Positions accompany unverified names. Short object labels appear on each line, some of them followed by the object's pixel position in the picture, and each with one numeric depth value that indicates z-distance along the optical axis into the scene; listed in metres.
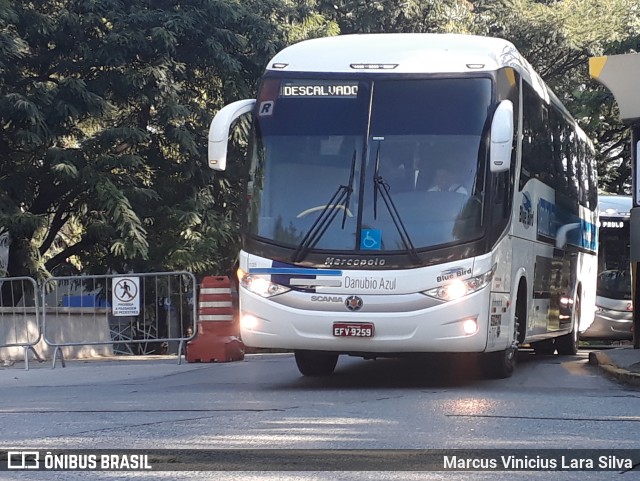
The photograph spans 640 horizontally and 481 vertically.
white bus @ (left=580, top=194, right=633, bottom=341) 22.53
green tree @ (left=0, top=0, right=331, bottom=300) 20.45
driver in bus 10.56
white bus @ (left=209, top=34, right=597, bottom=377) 10.39
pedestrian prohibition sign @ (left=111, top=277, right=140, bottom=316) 16.16
